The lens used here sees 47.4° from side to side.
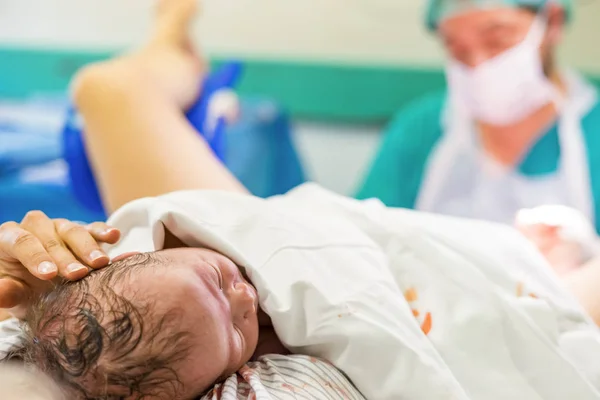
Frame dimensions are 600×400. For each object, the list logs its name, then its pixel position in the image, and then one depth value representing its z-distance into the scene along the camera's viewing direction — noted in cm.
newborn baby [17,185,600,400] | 55
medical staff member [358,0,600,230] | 151
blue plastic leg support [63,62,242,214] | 121
